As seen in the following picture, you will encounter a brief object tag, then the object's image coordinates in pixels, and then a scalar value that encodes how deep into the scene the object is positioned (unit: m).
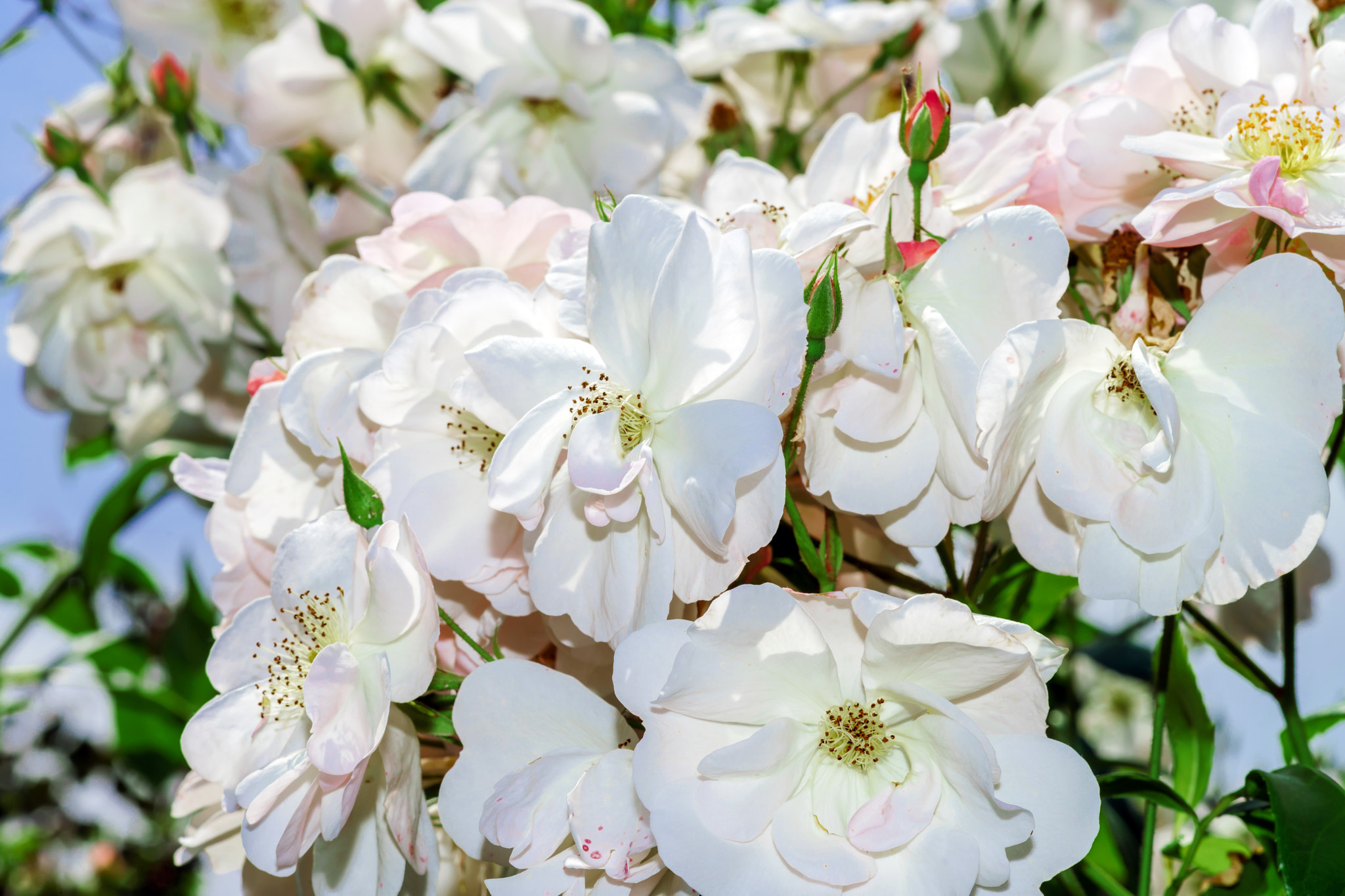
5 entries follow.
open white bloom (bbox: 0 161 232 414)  0.71
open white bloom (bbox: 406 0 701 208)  0.57
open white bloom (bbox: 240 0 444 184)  0.64
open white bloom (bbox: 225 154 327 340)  0.67
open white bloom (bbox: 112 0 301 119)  0.72
